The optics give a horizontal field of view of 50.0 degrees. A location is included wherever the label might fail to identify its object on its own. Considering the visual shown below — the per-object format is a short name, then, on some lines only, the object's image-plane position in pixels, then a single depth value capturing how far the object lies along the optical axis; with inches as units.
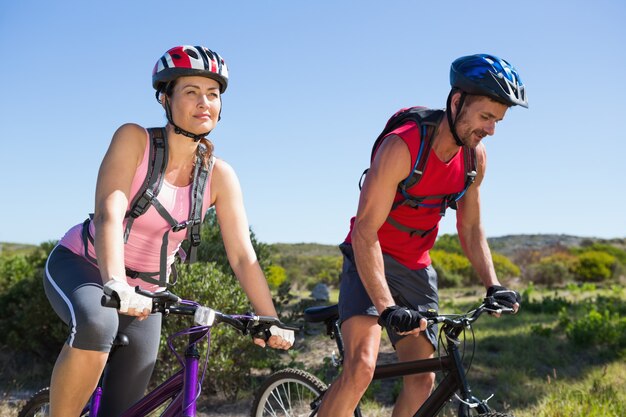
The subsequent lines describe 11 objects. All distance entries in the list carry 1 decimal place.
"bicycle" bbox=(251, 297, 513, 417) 121.3
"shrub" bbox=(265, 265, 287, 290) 320.7
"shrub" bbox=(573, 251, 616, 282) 862.5
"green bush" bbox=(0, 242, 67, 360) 313.1
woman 107.3
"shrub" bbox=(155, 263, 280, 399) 245.4
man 123.7
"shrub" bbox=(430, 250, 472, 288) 783.7
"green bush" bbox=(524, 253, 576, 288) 842.8
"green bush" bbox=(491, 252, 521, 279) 856.3
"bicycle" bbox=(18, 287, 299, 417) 101.4
